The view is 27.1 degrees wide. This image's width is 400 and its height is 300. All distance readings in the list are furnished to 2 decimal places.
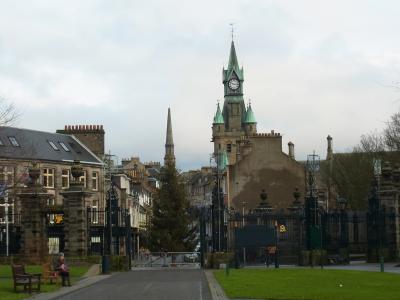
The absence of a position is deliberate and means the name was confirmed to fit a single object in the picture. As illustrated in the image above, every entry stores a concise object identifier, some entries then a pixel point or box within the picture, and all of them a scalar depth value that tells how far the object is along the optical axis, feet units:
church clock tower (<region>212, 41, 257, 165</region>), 622.54
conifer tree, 250.37
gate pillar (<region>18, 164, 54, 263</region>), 148.36
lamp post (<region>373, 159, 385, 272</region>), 151.23
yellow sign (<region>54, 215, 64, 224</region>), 155.63
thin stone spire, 271.61
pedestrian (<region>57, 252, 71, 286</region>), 105.87
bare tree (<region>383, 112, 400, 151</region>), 209.15
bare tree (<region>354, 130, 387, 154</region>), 253.55
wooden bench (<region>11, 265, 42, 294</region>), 93.97
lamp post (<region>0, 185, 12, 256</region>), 111.96
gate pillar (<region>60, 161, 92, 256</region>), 145.38
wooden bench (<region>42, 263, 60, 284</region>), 108.84
